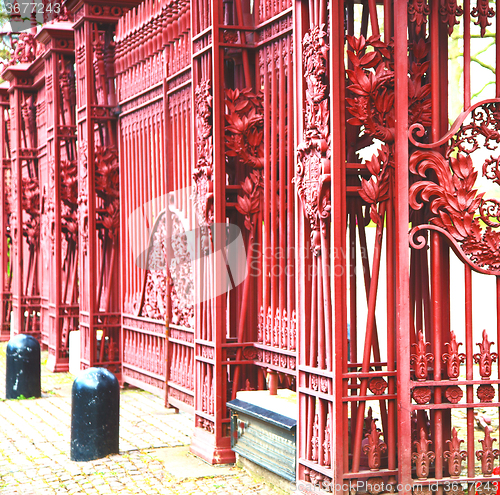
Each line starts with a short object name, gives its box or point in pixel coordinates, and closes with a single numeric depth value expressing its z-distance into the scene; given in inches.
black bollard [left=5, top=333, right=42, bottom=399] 410.9
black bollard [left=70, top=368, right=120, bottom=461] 276.7
